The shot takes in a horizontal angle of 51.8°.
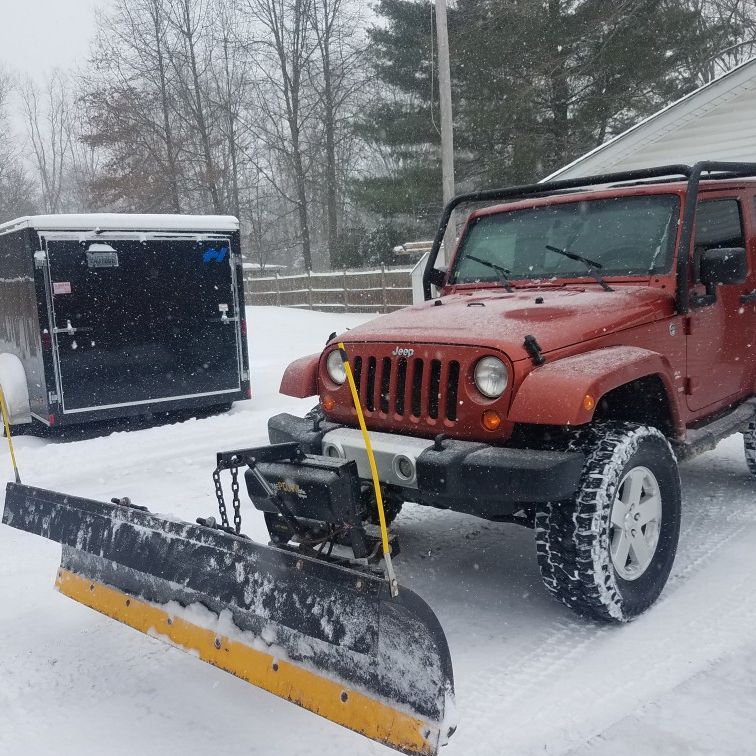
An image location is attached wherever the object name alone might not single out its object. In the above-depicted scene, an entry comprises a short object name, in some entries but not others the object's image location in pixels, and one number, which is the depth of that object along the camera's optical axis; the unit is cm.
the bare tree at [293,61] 3391
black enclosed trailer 778
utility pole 1469
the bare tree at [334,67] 3341
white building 1046
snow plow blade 241
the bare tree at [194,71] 3353
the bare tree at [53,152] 5481
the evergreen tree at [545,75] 2153
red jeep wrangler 332
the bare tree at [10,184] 4541
